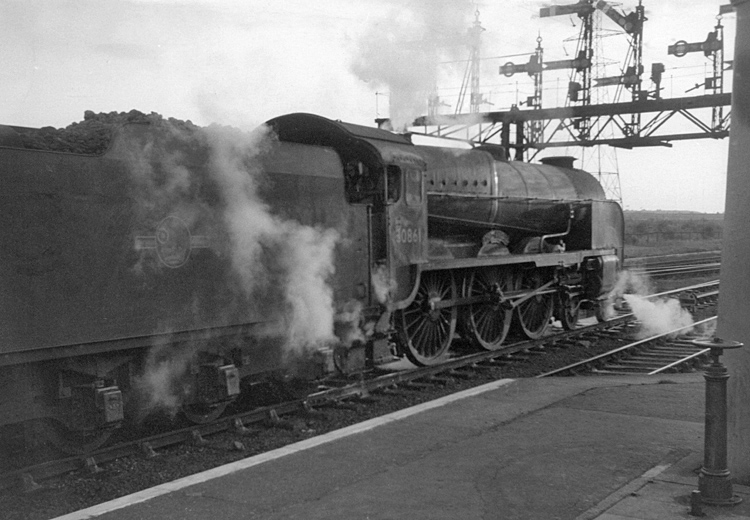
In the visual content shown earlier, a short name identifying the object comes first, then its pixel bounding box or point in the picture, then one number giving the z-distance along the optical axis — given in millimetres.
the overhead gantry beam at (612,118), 19766
